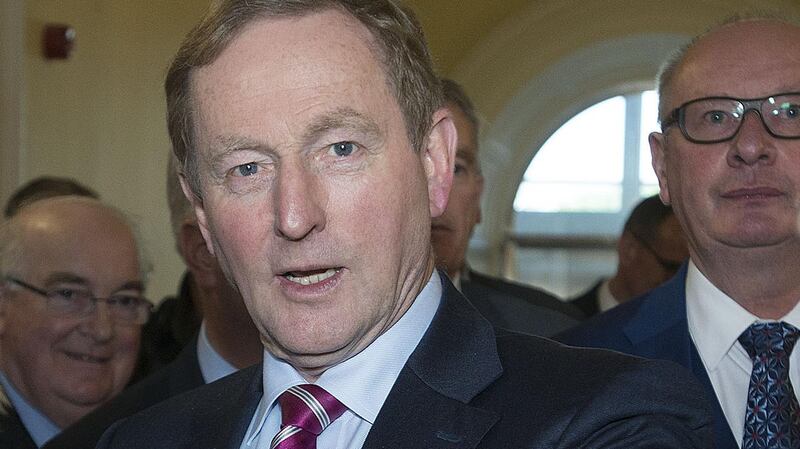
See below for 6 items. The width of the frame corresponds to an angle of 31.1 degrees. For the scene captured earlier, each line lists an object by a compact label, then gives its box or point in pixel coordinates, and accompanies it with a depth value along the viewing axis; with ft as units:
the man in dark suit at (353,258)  6.88
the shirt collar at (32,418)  13.16
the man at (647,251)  19.26
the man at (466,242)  14.51
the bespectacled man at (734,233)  10.11
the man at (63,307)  13.52
